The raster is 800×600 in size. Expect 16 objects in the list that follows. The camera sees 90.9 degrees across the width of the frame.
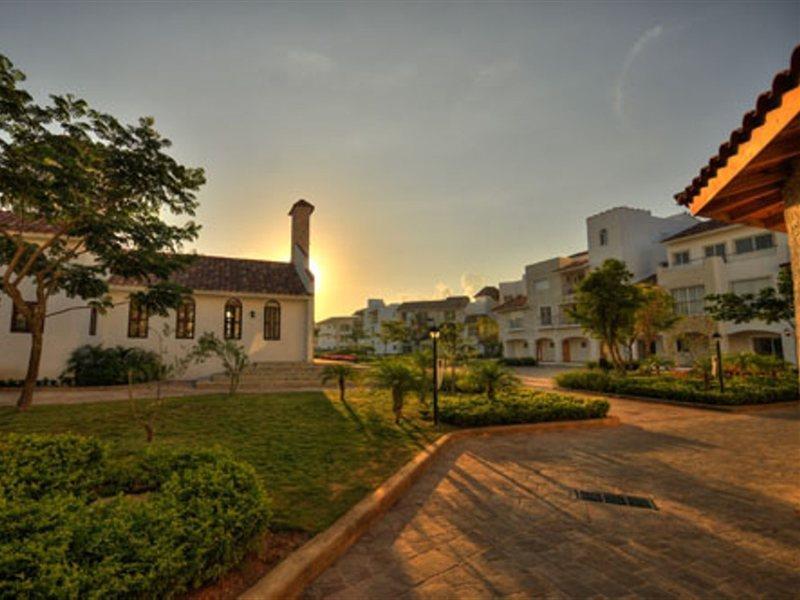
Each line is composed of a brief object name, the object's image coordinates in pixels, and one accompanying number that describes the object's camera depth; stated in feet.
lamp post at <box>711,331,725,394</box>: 43.97
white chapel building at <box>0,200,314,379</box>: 54.65
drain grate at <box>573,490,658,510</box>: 16.10
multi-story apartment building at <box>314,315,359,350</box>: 277.85
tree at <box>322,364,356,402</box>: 41.42
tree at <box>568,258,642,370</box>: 60.85
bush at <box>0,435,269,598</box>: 7.79
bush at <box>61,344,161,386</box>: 53.88
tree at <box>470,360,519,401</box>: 39.96
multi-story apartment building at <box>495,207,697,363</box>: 112.98
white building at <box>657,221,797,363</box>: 80.69
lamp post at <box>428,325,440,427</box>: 30.40
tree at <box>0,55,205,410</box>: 27.50
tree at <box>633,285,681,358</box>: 73.56
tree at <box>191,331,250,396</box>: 46.81
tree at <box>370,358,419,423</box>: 31.63
